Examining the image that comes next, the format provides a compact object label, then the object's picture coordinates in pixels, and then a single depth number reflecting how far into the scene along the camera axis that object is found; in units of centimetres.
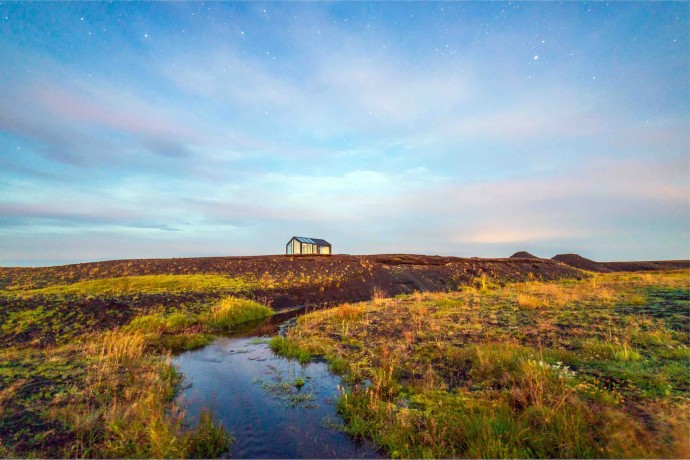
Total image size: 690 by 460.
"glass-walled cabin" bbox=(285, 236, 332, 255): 7285
